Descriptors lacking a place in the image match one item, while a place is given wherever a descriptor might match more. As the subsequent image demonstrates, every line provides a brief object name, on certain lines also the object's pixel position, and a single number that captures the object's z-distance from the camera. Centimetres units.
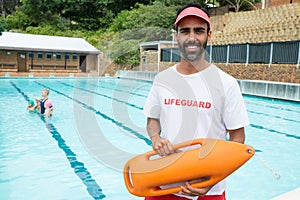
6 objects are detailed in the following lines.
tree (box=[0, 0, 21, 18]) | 4400
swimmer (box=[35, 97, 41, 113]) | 865
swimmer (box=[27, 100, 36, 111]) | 910
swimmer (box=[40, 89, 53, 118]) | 817
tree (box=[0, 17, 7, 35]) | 1200
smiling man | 157
